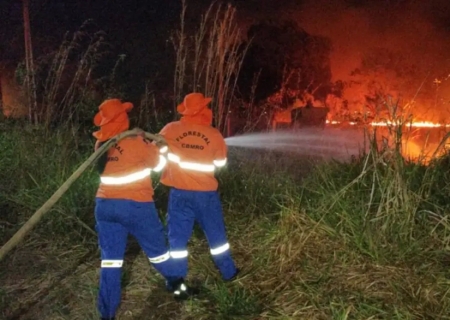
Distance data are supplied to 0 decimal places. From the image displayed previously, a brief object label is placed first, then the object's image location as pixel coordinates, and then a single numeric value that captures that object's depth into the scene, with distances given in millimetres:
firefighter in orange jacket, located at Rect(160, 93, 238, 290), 4508
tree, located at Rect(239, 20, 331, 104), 14188
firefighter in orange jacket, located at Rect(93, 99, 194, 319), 4027
